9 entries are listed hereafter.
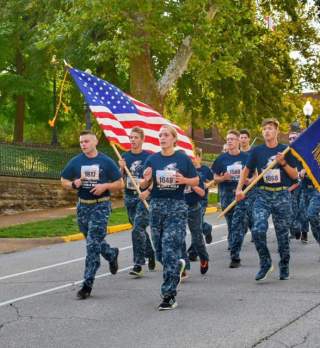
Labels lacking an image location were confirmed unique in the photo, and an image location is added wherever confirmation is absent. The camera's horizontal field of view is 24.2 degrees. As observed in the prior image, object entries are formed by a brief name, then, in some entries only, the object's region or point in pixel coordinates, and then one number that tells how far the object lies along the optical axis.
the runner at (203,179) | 11.80
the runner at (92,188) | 8.64
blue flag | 9.32
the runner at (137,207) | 10.30
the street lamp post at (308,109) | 28.89
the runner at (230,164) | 11.63
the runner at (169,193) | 8.08
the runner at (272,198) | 9.25
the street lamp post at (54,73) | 32.03
